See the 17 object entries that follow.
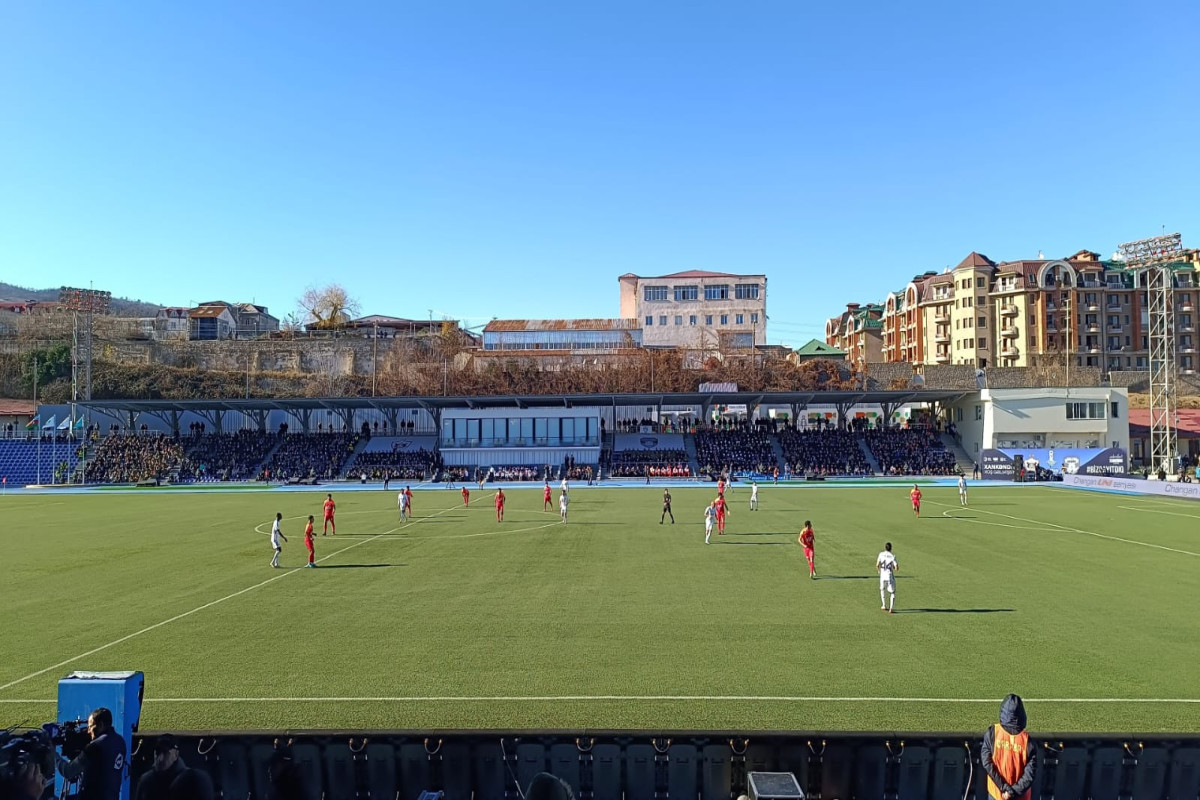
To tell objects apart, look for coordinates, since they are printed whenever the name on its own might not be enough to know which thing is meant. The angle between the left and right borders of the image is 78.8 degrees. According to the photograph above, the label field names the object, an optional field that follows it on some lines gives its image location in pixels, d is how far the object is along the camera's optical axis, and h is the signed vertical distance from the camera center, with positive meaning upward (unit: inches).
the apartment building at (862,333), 4603.8 +543.1
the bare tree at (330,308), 4298.7 +660.3
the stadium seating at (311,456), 2503.1 -131.8
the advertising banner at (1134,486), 1679.3 -177.9
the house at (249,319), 4600.9 +674.9
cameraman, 238.7 -113.0
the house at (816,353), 3784.5 +335.8
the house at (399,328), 4079.7 +541.3
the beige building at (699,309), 3887.8 +584.6
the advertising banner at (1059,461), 2128.8 -135.2
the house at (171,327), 4115.7 +540.4
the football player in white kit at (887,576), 604.1 -132.4
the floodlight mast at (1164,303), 2041.1 +337.7
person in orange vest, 229.9 -110.3
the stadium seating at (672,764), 279.3 -136.8
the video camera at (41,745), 215.2 -106.3
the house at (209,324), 4245.8 +563.4
